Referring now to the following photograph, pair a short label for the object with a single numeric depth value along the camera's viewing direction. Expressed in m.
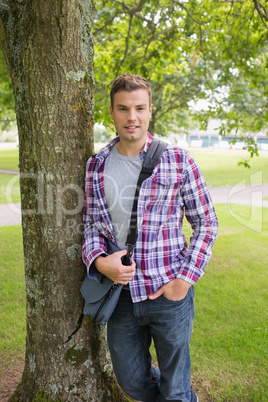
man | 2.10
